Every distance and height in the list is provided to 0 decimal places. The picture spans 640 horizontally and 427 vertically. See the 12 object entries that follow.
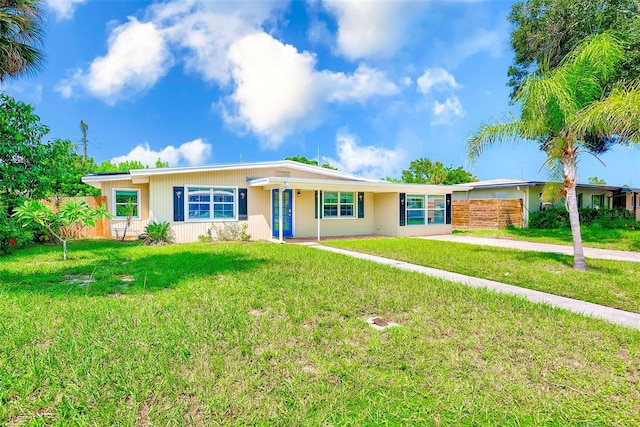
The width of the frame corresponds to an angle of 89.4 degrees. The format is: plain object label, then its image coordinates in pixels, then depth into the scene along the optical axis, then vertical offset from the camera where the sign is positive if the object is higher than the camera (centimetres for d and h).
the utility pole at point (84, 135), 3291 +884
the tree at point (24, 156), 1045 +211
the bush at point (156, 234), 1217 -67
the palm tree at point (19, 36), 1027 +611
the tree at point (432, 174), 3516 +436
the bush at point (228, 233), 1342 -74
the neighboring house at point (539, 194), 1914 +106
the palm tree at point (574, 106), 737 +251
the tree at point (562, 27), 1269 +792
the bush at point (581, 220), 1816 -64
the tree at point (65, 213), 779 +12
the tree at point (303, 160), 3572 +605
